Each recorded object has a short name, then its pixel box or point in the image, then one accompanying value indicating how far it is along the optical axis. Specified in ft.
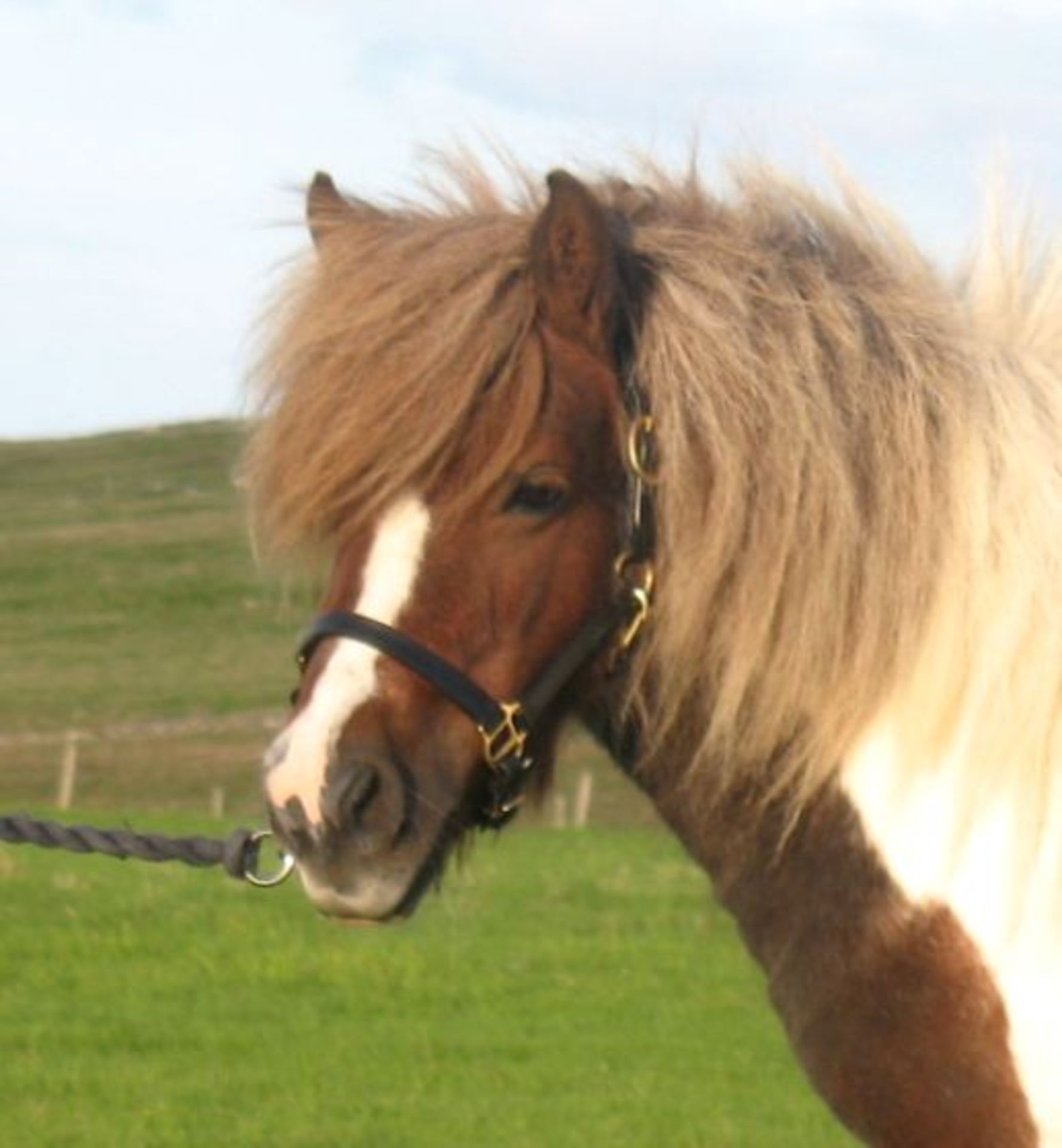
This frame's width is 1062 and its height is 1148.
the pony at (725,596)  22.74
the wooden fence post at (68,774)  158.61
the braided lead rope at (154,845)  29.71
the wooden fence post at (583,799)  149.79
